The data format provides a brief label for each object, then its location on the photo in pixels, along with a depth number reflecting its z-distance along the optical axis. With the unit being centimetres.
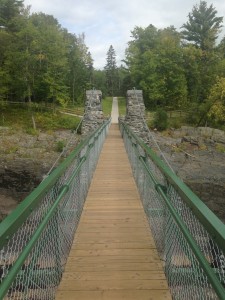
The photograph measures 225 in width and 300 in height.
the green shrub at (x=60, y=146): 1526
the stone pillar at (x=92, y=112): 1138
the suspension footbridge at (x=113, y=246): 150
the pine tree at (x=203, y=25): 2824
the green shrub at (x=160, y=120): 1957
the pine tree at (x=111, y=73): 4994
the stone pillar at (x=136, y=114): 1149
